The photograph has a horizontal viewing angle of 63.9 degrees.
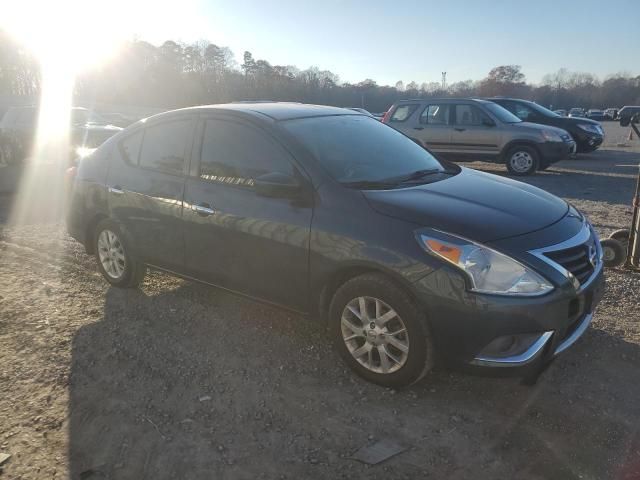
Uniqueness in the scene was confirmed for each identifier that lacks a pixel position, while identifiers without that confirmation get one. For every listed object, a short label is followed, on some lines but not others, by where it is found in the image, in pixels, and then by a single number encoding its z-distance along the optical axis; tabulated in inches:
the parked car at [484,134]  459.8
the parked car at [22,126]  549.3
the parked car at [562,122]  581.0
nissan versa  108.3
